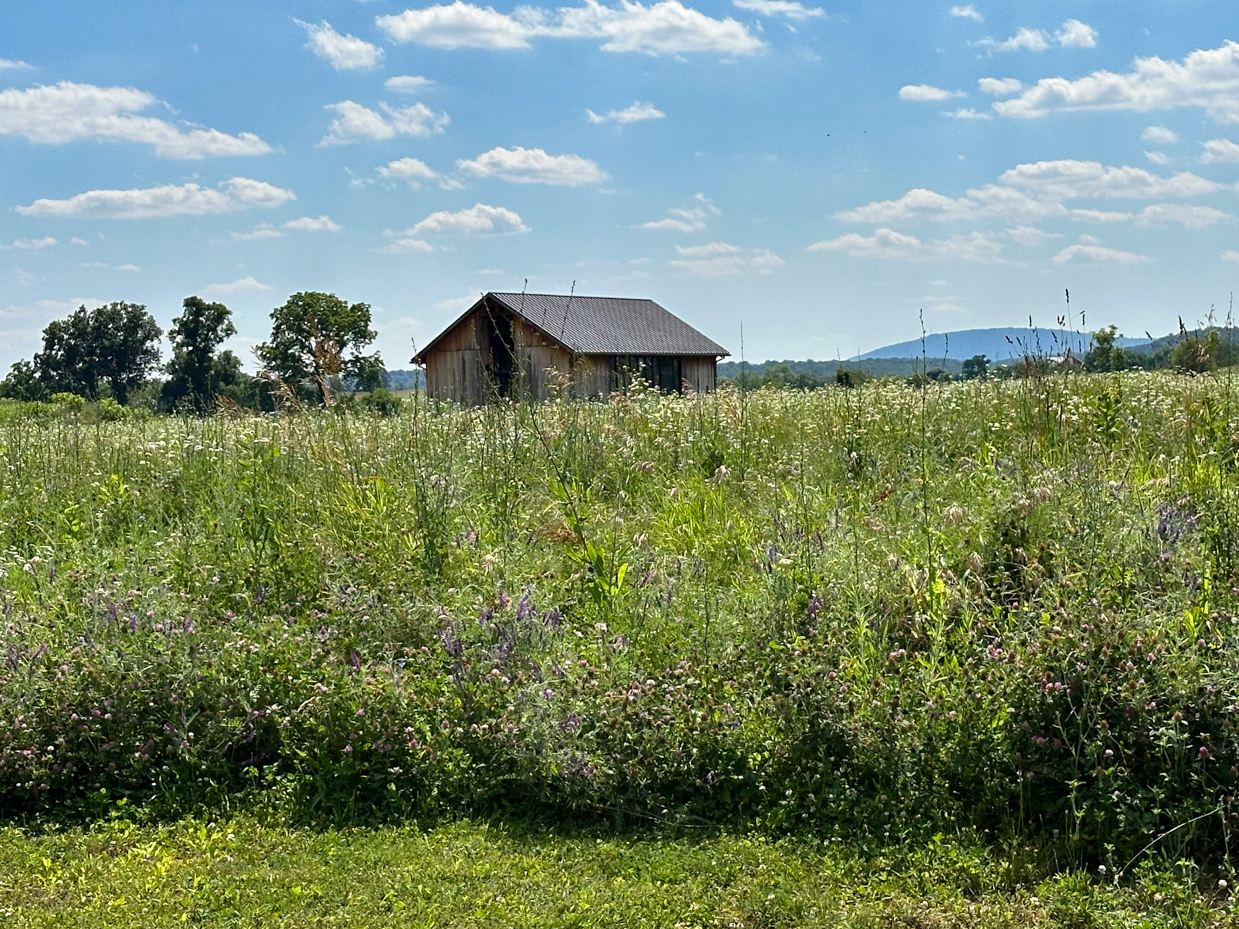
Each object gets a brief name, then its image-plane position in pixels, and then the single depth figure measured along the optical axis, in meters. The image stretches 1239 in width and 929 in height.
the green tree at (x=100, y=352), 79.50
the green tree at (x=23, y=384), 68.78
